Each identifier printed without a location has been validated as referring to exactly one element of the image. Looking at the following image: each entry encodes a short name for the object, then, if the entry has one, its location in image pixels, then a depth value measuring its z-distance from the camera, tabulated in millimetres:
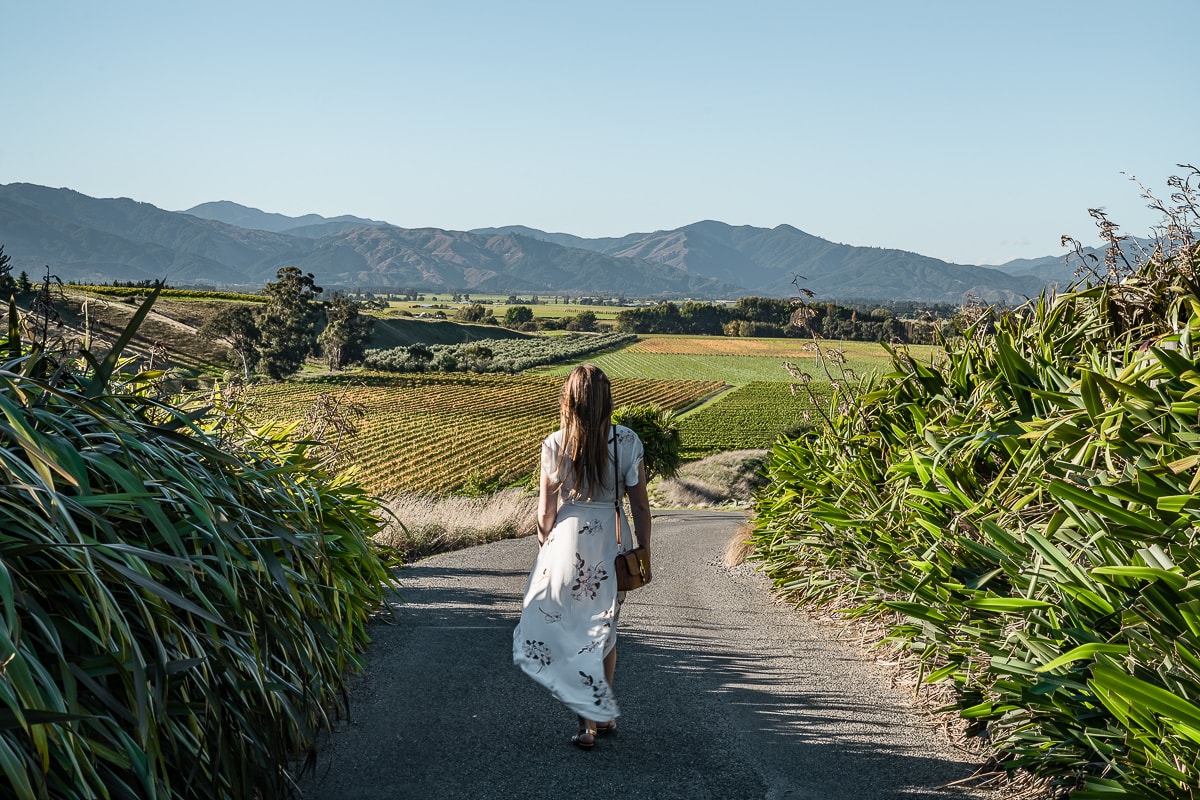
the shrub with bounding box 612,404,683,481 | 34688
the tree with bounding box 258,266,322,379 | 78062
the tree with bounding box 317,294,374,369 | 86906
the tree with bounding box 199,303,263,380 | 72750
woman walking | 4820
